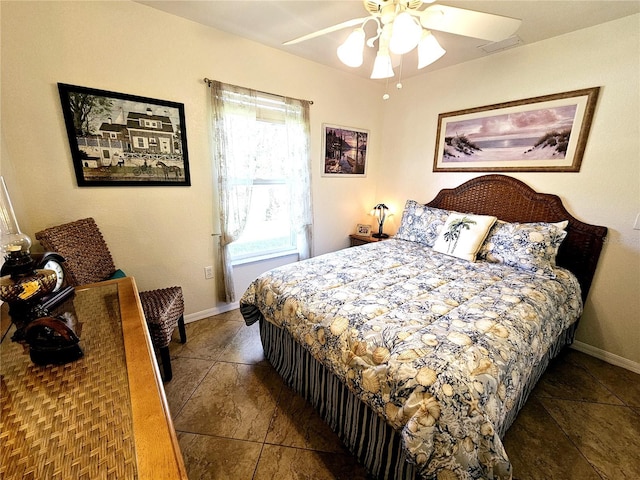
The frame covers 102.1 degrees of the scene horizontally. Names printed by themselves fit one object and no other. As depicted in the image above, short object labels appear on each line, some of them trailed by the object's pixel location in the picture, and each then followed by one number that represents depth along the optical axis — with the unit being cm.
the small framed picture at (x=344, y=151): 292
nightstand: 323
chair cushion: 182
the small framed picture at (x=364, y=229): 344
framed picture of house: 171
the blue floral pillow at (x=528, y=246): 191
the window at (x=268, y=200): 247
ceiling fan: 120
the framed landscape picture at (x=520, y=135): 201
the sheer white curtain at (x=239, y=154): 219
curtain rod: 207
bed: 87
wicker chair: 156
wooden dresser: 55
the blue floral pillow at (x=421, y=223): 253
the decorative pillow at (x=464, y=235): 215
